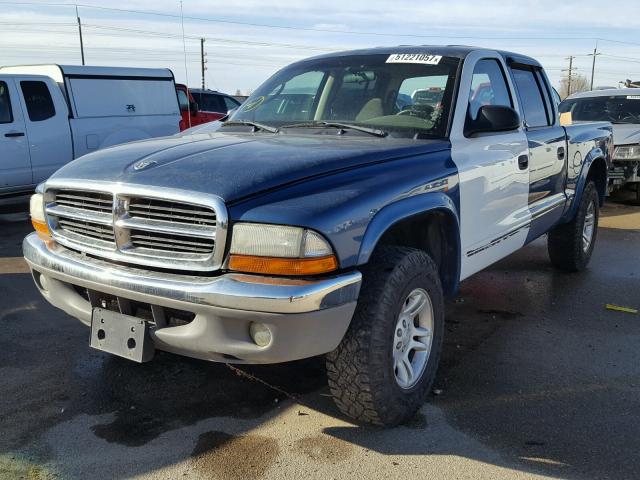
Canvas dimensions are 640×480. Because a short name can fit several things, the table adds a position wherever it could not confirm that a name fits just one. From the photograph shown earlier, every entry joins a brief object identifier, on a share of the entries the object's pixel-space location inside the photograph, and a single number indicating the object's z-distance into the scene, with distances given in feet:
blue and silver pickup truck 8.38
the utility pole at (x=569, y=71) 239.40
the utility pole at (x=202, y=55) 171.73
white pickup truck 28.63
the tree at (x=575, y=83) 256.97
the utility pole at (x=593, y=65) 223.10
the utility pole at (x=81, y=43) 132.21
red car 44.80
